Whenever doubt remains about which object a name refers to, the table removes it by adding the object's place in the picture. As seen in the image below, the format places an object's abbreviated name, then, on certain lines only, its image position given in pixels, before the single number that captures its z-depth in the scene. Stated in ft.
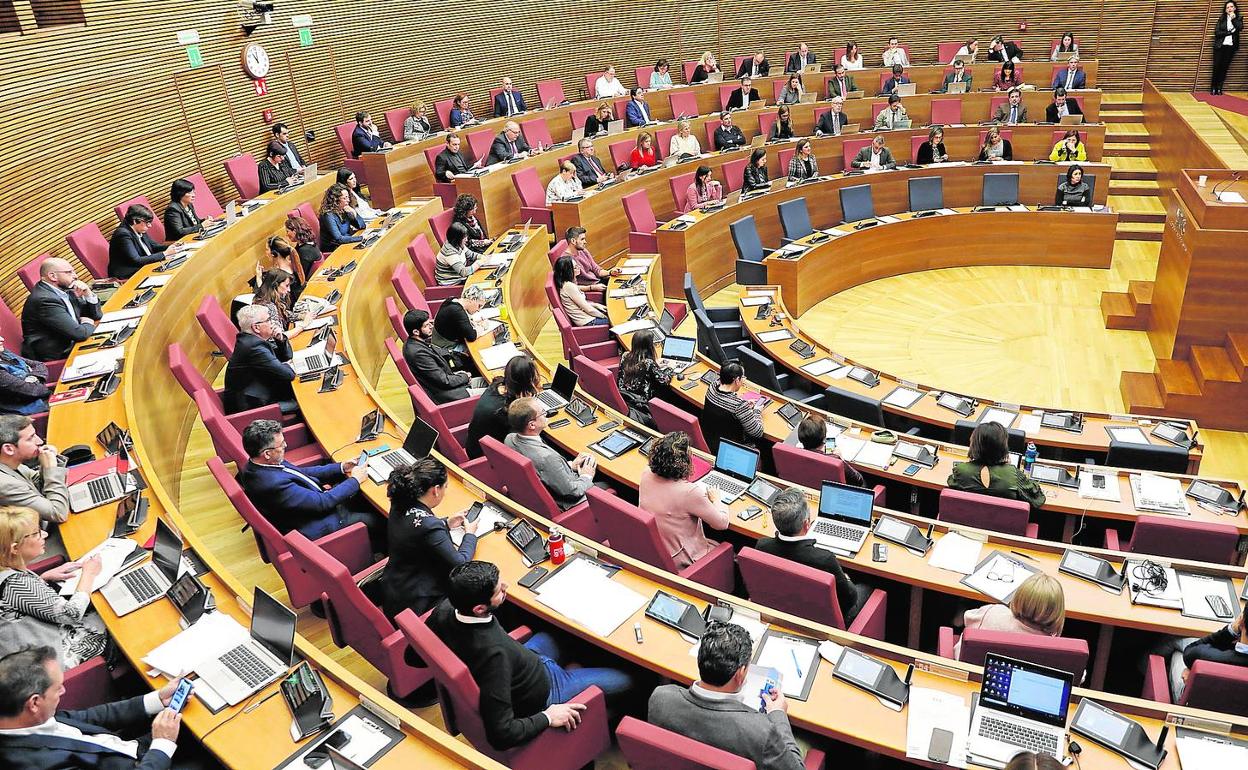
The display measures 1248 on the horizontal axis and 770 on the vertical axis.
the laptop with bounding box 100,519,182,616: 11.68
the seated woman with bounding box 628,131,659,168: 35.68
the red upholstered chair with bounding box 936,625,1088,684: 10.14
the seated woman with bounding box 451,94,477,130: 39.60
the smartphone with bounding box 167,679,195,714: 9.78
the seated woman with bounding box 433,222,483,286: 26.91
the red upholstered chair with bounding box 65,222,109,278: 24.22
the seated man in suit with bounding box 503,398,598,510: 15.17
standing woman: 43.73
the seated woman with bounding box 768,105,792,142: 38.73
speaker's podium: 23.53
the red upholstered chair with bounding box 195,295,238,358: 20.30
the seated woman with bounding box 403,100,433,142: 37.91
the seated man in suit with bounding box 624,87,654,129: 41.04
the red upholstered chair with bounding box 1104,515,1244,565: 13.30
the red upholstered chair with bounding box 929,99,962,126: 40.40
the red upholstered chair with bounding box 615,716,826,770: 8.33
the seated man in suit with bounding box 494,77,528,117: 42.09
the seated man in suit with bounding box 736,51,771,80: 47.01
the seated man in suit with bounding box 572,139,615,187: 34.60
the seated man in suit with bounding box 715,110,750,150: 38.60
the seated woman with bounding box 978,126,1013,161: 36.52
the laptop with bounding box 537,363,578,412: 18.95
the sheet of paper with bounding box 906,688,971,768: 9.66
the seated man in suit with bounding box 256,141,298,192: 31.35
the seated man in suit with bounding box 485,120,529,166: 35.99
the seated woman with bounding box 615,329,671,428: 20.10
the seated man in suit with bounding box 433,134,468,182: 34.40
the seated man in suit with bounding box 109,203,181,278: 24.12
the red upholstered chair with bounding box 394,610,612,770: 9.86
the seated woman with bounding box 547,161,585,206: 32.12
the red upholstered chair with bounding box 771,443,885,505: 16.01
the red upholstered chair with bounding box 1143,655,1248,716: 10.00
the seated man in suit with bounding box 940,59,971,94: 42.78
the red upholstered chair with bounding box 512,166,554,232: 32.50
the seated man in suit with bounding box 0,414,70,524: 12.87
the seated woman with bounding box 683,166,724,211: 33.37
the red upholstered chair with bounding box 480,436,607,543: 14.55
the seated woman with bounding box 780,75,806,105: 42.49
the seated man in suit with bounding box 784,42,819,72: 48.60
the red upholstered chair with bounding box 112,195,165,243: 26.55
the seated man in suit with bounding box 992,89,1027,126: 39.06
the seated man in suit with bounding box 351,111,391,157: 35.12
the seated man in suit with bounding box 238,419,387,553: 13.93
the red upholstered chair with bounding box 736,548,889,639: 11.76
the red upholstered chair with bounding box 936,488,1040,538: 14.28
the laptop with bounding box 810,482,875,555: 14.08
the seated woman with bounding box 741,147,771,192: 34.86
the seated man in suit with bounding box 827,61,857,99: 42.98
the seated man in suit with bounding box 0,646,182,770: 8.59
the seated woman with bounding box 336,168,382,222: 30.32
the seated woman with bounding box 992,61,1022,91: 42.27
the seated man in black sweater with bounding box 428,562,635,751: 9.70
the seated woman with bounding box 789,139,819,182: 36.17
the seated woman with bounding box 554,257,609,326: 24.44
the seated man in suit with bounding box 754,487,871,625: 12.19
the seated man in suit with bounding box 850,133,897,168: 36.88
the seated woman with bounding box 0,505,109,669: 10.38
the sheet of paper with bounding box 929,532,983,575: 13.35
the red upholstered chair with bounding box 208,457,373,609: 13.26
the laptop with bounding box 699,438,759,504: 15.71
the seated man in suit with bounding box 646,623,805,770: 8.91
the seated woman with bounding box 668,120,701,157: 36.99
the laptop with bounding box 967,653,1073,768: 9.57
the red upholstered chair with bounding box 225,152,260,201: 30.58
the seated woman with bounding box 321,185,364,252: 28.30
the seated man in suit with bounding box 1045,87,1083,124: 38.50
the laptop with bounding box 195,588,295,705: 10.27
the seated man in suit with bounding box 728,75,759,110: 42.34
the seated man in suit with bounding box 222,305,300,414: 18.28
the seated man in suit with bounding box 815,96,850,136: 39.58
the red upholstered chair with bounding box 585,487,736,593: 13.30
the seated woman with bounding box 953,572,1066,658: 10.53
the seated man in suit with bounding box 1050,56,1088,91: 41.96
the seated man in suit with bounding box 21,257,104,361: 19.21
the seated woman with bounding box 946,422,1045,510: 14.78
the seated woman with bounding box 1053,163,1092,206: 33.81
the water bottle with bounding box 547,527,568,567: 13.14
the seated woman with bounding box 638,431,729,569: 13.61
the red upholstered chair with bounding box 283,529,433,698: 11.41
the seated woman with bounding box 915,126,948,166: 36.88
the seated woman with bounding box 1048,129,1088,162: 35.68
